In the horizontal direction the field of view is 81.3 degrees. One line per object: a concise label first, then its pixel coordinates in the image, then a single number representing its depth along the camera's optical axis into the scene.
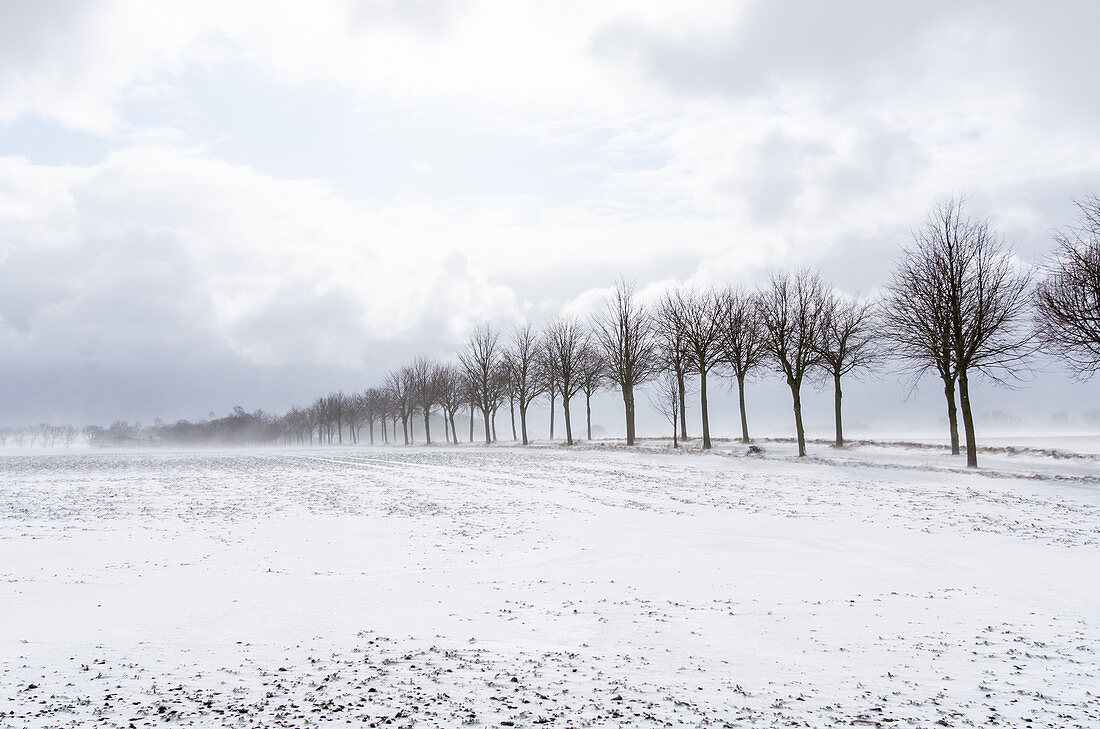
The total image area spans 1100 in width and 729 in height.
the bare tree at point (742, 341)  40.50
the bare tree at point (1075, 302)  23.92
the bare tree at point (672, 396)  45.57
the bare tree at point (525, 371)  63.27
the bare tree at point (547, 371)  59.22
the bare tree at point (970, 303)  27.73
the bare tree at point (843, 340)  39.38
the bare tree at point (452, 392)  79.50
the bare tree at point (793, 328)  36.06
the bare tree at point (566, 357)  56.97
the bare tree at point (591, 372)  58.84
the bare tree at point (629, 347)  49.62
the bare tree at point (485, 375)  70.56
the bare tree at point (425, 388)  81.25
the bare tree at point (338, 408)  112.07
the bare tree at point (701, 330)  42.22
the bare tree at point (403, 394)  89.06
